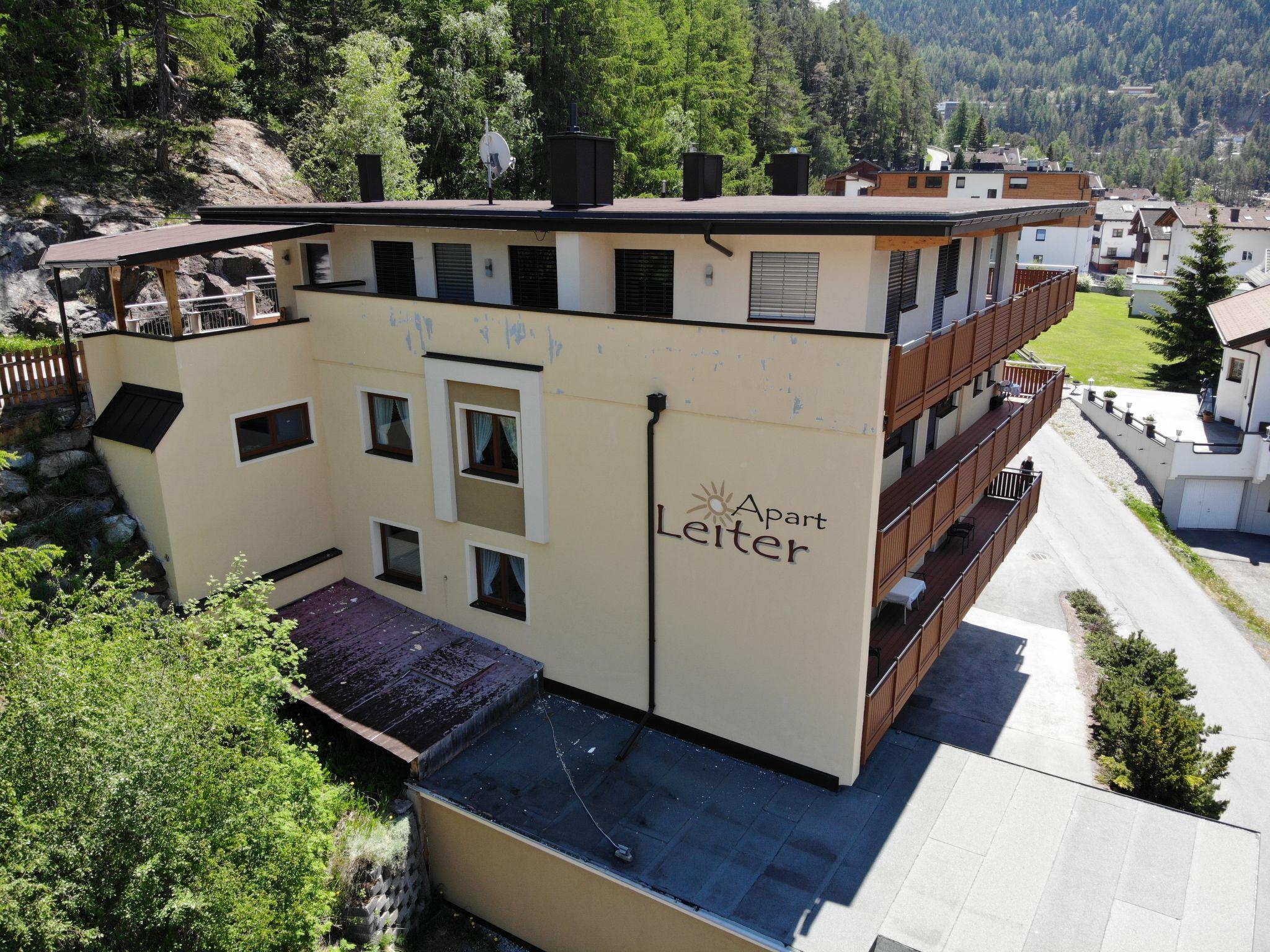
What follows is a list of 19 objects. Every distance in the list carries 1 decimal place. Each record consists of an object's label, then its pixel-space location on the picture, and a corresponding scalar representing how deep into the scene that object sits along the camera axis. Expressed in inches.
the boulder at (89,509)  631.2
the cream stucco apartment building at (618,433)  501.4
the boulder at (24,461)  642.8
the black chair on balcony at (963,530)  768.3
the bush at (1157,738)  584.1
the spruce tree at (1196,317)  1868.8
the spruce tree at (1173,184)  6820.9
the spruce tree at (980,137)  6547.2
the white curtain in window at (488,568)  655.1
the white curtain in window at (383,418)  669.3
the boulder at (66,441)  658.2
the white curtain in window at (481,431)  618.2
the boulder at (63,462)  648.4
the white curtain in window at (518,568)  643.5
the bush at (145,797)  357.4
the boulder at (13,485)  634.2
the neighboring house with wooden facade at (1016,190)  3533.5
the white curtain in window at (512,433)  608.4
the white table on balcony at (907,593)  639.1
